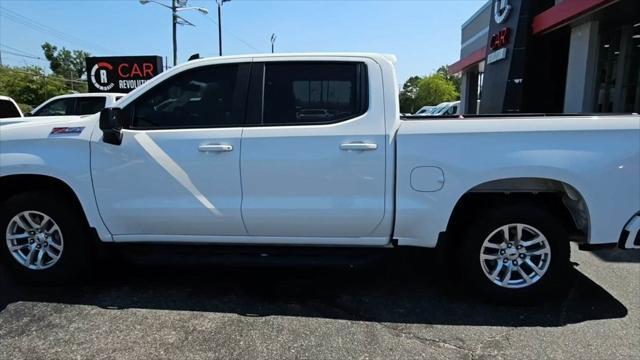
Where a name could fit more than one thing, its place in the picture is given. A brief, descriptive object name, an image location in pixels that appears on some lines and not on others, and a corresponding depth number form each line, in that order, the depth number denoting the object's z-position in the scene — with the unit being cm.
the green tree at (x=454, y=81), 9768
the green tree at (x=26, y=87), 4922
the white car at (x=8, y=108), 913
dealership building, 1345
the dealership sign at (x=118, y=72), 2067
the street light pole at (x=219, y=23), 3366
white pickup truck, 366
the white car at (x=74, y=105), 1190
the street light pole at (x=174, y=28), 2859
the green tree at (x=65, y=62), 10356
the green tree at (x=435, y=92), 8388
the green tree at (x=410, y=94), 9088
